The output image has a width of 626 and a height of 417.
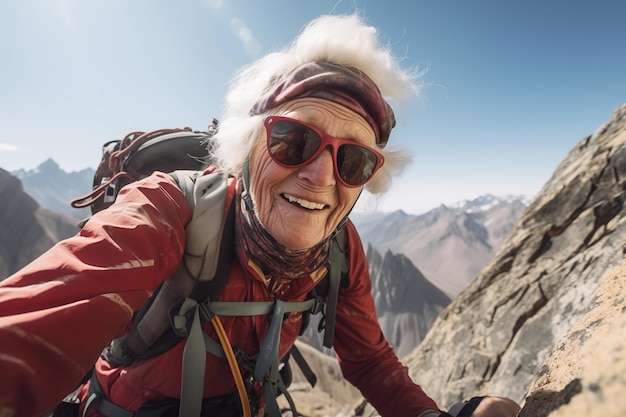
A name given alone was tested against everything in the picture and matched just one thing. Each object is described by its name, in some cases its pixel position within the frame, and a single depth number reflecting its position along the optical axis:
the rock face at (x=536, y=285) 0.80
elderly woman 0.29
